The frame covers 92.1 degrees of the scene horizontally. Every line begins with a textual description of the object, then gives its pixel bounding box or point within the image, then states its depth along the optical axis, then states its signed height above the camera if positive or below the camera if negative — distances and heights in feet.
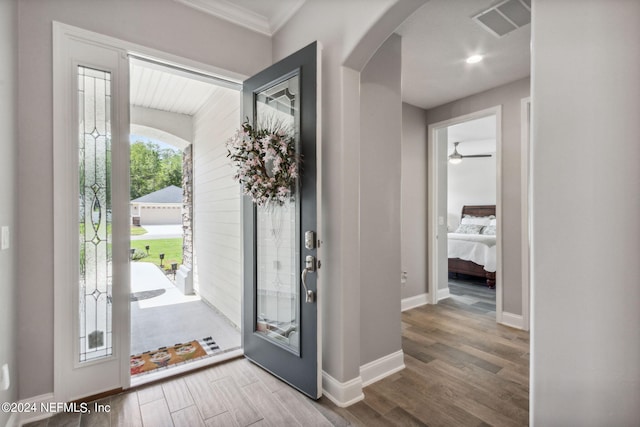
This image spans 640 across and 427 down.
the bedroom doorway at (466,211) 13.99 +0.05
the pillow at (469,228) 22.37 -1.22
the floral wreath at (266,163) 6.72 +1.10
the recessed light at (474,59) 9.60 +4.84
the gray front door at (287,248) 6.54 -0.87
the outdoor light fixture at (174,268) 19.49 -3.53
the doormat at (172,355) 8.38 -4.22
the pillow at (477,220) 22.81 -0.59
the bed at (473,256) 16.53 -2.48
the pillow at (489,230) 21.55 -1.28
